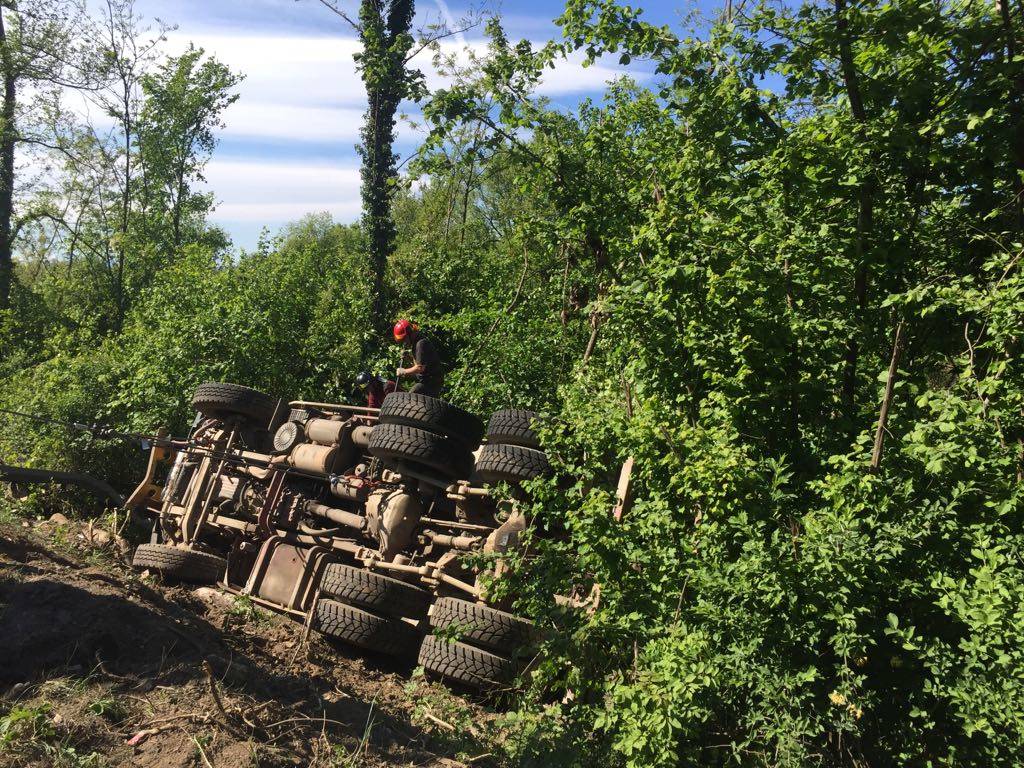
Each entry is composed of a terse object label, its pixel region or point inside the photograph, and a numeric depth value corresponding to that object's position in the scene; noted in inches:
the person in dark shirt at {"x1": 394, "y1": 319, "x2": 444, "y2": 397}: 372.2
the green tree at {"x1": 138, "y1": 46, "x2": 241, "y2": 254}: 1189.1
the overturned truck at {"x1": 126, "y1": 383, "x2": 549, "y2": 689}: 274.5
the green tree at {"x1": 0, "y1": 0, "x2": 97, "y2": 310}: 1048.8
